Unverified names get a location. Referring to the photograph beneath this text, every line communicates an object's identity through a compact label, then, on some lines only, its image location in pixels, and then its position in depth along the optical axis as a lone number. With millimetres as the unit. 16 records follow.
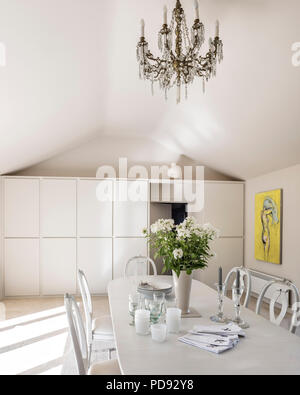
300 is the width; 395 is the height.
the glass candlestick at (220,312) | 2148
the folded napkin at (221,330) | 1872
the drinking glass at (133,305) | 2146
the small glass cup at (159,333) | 1767
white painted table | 1475
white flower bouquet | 2262
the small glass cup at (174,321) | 1924
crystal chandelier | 2111
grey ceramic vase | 2291
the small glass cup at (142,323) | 1886
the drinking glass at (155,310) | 1999
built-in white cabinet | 5715
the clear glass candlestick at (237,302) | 2118
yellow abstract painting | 4996
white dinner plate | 2605
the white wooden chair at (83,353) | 1672
